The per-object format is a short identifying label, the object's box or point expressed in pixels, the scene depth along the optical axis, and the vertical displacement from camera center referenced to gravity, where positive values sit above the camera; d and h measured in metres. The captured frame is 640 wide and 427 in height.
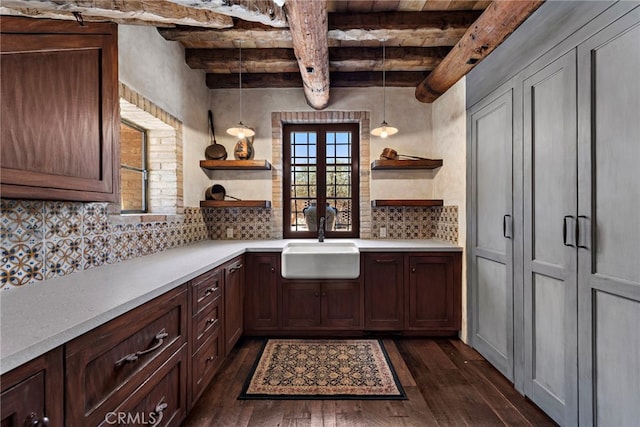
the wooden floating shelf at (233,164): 3.07 +0.53
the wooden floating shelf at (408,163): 3.08 +0.54
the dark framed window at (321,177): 3.47 +0.44
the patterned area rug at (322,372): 1.91 -1.18
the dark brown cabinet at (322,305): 2.69 -0.86
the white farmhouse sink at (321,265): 2.55 -0.46
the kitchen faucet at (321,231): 3.20 -0.20
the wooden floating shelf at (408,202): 3.04 +0.12
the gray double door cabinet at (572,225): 1.25 -0.06
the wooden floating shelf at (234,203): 3.07 +0.12
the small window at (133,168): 2.29 +0.37
